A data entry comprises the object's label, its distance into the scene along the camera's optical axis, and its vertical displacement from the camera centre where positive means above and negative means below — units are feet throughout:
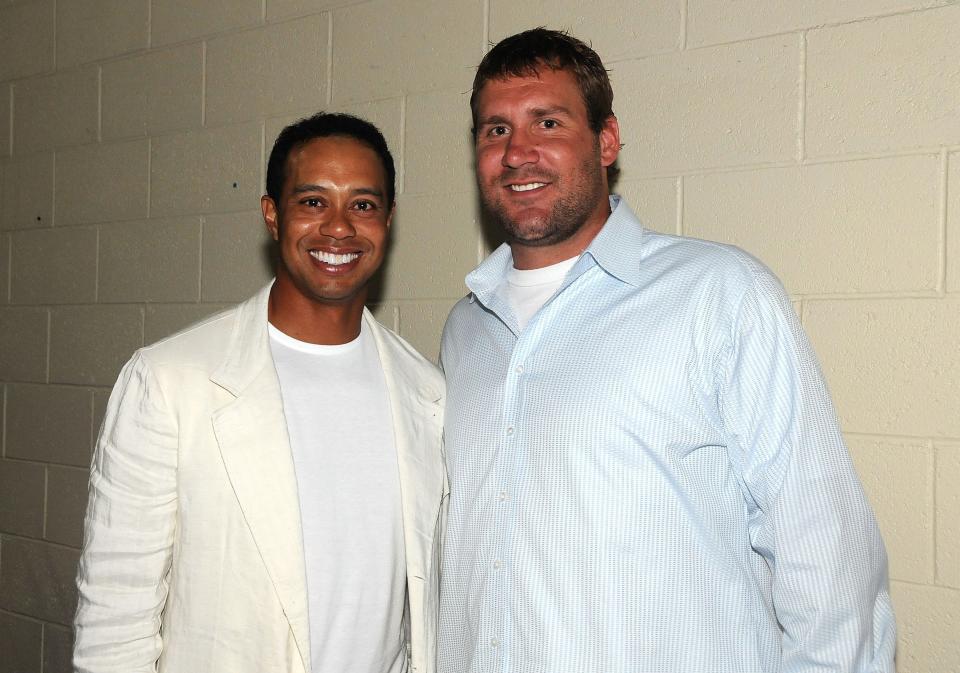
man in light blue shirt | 4.92 -0.80
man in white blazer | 5.45 -0.87
